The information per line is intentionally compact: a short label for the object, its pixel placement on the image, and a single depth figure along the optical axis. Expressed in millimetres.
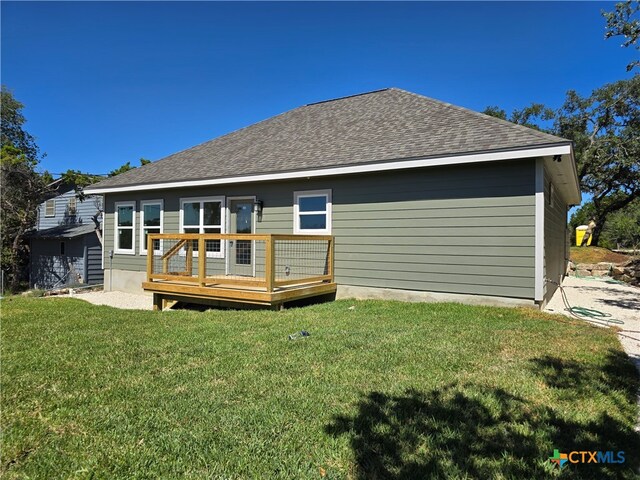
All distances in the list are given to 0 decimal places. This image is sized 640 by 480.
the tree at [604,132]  19234
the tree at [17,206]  16312
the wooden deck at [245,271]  6879
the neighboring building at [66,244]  16578
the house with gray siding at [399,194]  6507
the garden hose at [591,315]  6207
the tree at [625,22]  6051
